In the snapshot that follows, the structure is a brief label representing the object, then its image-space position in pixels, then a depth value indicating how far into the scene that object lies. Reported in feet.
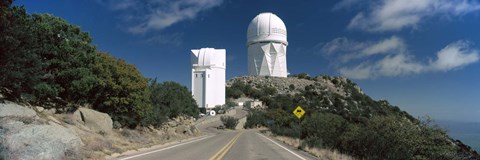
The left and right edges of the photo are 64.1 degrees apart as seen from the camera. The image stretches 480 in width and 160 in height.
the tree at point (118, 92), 87.66
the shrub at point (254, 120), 260.03
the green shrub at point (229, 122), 234.58
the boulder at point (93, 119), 73.97
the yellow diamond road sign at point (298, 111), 102.06
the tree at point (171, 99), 136.67
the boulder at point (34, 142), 33.15
